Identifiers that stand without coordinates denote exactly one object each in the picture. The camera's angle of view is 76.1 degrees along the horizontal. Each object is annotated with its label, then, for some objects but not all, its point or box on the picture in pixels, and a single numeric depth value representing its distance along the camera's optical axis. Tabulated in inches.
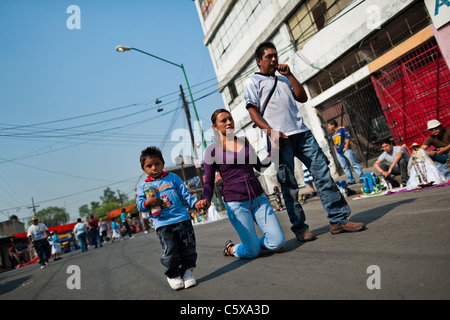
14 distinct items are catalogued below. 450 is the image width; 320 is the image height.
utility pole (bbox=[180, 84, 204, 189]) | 677.3
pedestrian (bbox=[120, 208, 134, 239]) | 643.1
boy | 104.8
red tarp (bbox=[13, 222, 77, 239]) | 1388.4
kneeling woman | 117.0
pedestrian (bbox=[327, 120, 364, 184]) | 301.6
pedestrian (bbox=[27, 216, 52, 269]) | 400.8
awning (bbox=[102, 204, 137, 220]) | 1315.7
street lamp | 579.2
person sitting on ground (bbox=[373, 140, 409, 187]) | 230.2
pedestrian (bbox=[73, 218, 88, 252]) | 561.6
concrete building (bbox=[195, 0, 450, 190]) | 336.2
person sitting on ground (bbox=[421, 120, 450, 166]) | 212.8
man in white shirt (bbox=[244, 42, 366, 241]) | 121.5
